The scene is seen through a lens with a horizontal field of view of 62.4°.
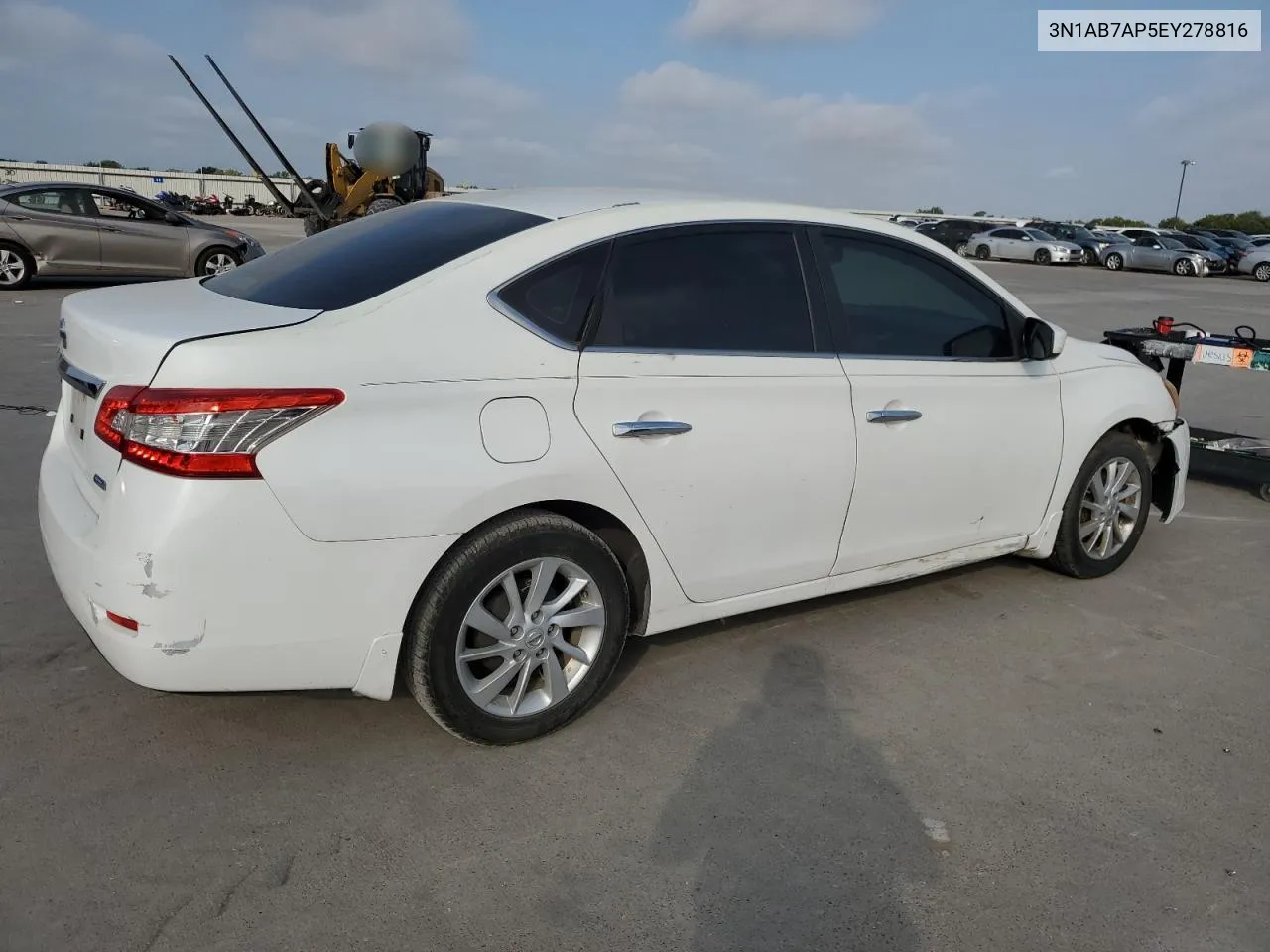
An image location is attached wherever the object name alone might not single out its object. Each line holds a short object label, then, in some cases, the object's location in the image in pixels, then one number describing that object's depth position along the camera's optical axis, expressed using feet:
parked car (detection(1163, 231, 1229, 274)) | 106.83
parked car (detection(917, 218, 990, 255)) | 126.73
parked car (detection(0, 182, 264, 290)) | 44.29
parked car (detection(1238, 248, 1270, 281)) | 102.06
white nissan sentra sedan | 8.79
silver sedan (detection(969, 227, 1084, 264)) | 116.26
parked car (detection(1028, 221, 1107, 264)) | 118.62
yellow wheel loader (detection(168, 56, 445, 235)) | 69.92
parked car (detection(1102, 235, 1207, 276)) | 105.91
